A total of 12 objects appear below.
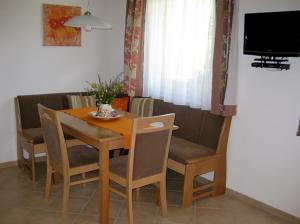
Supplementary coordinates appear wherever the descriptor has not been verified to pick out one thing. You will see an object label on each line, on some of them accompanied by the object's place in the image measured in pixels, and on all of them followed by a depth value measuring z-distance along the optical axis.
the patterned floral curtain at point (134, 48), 4.39
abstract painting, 4.36
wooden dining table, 2.81
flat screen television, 2.79
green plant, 3.42
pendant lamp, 3.07
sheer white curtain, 3.67
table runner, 2.92
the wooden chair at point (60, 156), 2.97
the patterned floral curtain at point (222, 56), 3.30
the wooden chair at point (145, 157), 2.70
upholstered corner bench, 3.33
